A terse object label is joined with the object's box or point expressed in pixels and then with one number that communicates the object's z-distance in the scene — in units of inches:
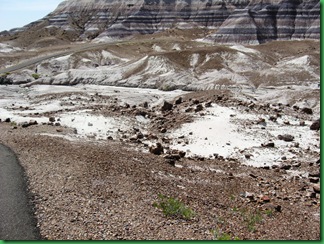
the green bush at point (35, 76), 2557.8
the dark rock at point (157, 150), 898.7
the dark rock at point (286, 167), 886.4
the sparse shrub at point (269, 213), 621.8
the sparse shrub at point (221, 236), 486.2
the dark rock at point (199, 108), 1315.7
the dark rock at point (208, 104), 1352.1
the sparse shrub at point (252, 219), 553.8
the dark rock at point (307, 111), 1438.2
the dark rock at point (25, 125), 1096.3
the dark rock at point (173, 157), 858.5
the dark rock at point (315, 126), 1163.3
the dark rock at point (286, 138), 1074.7
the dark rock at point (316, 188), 735.7
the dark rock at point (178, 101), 1547.2
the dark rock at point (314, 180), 800.2
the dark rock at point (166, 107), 1465.3
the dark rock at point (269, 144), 1025.5
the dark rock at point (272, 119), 1241.2
